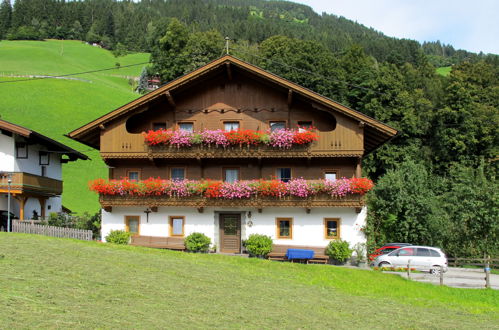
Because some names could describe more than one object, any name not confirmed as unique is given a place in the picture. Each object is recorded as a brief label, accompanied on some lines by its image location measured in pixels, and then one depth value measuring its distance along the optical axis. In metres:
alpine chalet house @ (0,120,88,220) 34.77
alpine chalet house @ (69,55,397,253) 29.77
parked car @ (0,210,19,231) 35.54
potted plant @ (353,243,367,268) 29.28
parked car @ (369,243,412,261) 31.58
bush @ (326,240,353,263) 29.33
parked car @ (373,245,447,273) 28.70
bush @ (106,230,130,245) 30.58
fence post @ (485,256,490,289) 23.12
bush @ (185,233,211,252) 30.14
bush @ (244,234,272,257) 29.58
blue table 28.80
